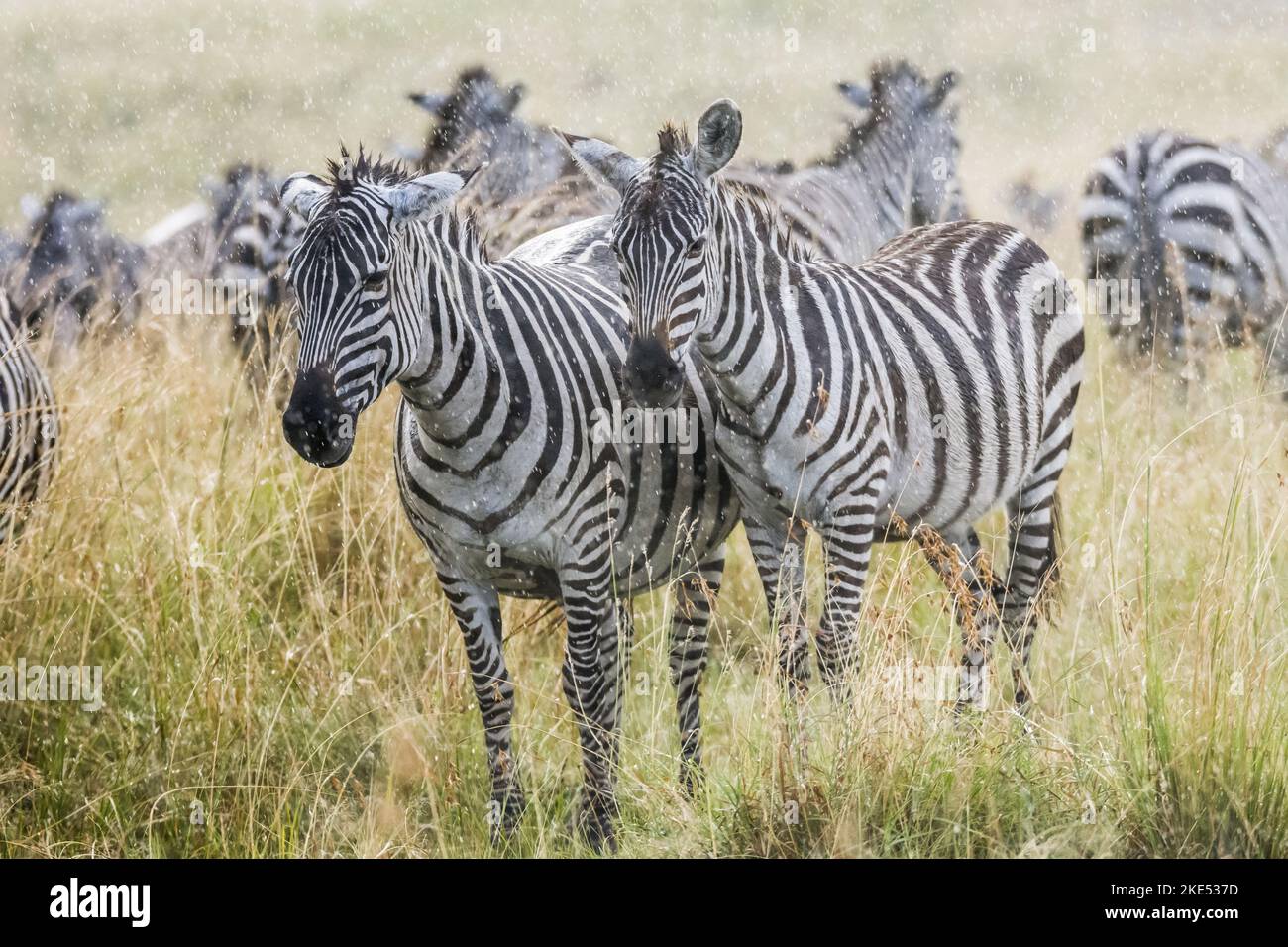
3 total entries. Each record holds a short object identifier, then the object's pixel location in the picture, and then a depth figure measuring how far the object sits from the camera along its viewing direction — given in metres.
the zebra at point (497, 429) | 8.35
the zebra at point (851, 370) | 8.86
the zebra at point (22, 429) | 11.41
